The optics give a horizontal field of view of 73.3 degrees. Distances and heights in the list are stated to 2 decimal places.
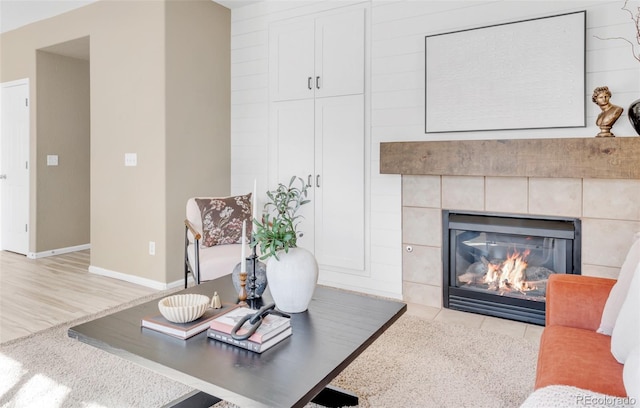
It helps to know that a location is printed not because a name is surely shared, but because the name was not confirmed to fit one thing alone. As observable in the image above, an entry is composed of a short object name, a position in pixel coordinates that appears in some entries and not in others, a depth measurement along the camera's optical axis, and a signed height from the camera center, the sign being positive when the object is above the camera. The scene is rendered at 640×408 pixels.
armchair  3.00 -0.48
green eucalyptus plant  1.75 -0.20
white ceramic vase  1.73 -0.37
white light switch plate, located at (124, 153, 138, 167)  3.84 +0.26
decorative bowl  1.54 -0.44
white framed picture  2.72 +0.77
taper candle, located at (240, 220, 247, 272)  1.80 -0.31
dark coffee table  1.19 -0.53
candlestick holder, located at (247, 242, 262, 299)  1.96 -0.42
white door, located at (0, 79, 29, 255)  4.91 +0.25
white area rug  1.95 -0.94
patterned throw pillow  3.33 -0.25
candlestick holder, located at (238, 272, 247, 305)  1.84 -0.43
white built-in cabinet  3.58 +0.57
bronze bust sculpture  2.55 +0.47
